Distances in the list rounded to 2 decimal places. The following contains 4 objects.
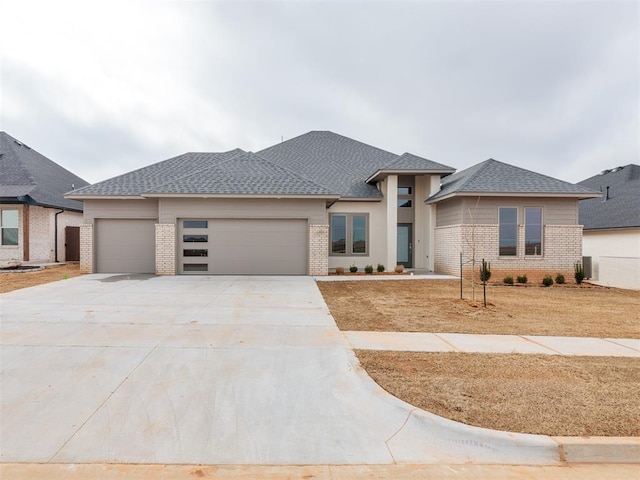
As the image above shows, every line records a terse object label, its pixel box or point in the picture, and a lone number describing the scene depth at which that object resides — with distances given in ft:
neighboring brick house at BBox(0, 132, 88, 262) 56.85
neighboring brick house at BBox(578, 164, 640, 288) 49.24
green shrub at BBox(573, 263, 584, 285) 46.07
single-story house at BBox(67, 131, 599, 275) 45.27
